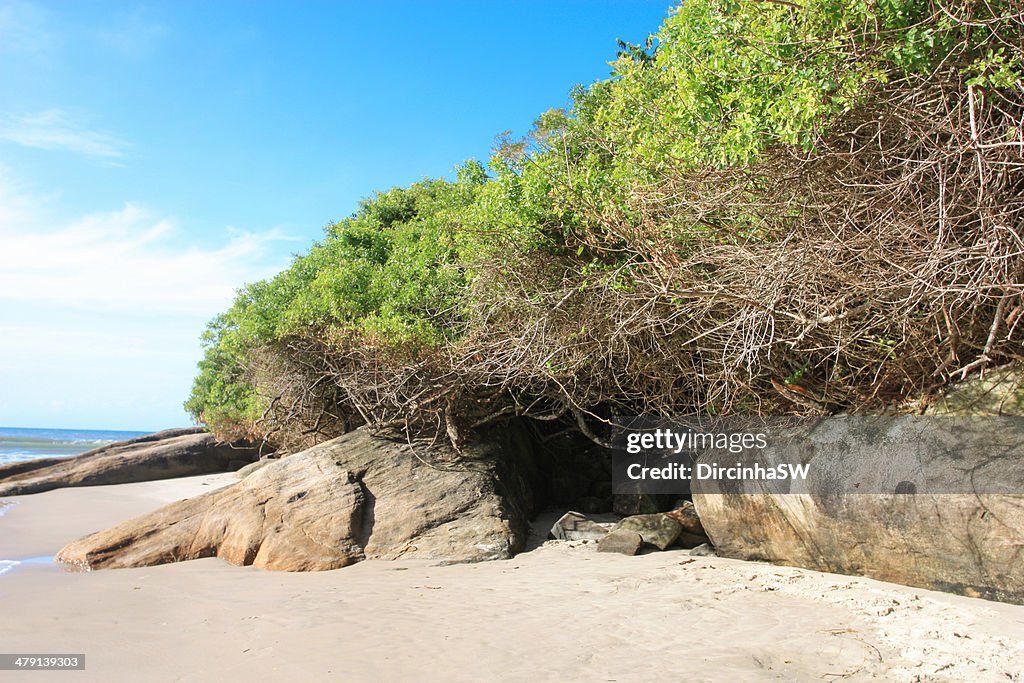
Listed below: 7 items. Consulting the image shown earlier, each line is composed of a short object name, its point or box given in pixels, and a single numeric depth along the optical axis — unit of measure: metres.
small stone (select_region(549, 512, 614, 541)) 9.46
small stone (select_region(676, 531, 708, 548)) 8.94
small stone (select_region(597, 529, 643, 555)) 8.60
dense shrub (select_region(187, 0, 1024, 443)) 5.97
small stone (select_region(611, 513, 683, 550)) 8.80
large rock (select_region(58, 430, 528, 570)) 8.94
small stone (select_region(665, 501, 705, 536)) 9.11
